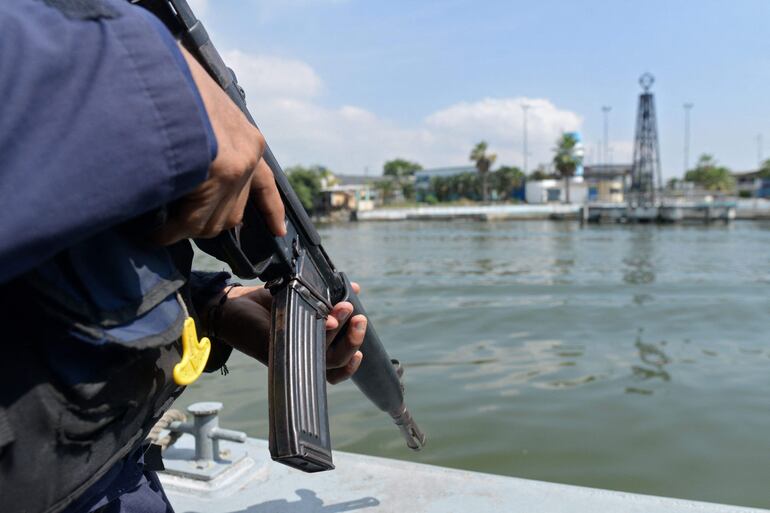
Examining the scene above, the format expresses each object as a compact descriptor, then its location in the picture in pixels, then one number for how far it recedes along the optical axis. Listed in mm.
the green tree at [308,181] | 58594
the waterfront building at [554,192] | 73750
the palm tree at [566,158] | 65438
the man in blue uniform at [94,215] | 666
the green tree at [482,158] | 72750
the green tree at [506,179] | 77625
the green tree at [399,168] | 100000
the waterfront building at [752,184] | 78850
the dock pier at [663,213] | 42406
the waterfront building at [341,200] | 61594
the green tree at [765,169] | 73438
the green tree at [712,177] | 78938
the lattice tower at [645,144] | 52875
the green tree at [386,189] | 82669
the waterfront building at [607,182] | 74500
